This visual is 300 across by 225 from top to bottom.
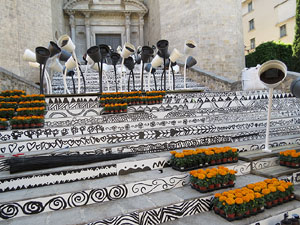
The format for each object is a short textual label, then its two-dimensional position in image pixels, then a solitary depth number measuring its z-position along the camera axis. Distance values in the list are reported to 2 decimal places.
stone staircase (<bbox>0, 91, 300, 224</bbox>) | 2.12
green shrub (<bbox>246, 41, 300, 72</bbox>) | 16.14
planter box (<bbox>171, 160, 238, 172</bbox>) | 2.74
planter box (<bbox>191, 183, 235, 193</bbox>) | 2.41
